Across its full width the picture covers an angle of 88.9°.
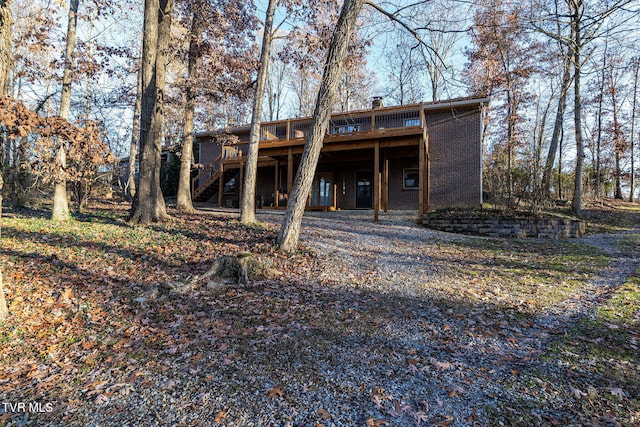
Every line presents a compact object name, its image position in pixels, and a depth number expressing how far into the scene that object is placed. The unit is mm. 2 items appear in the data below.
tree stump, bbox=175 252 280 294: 4816
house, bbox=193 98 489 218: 12500
